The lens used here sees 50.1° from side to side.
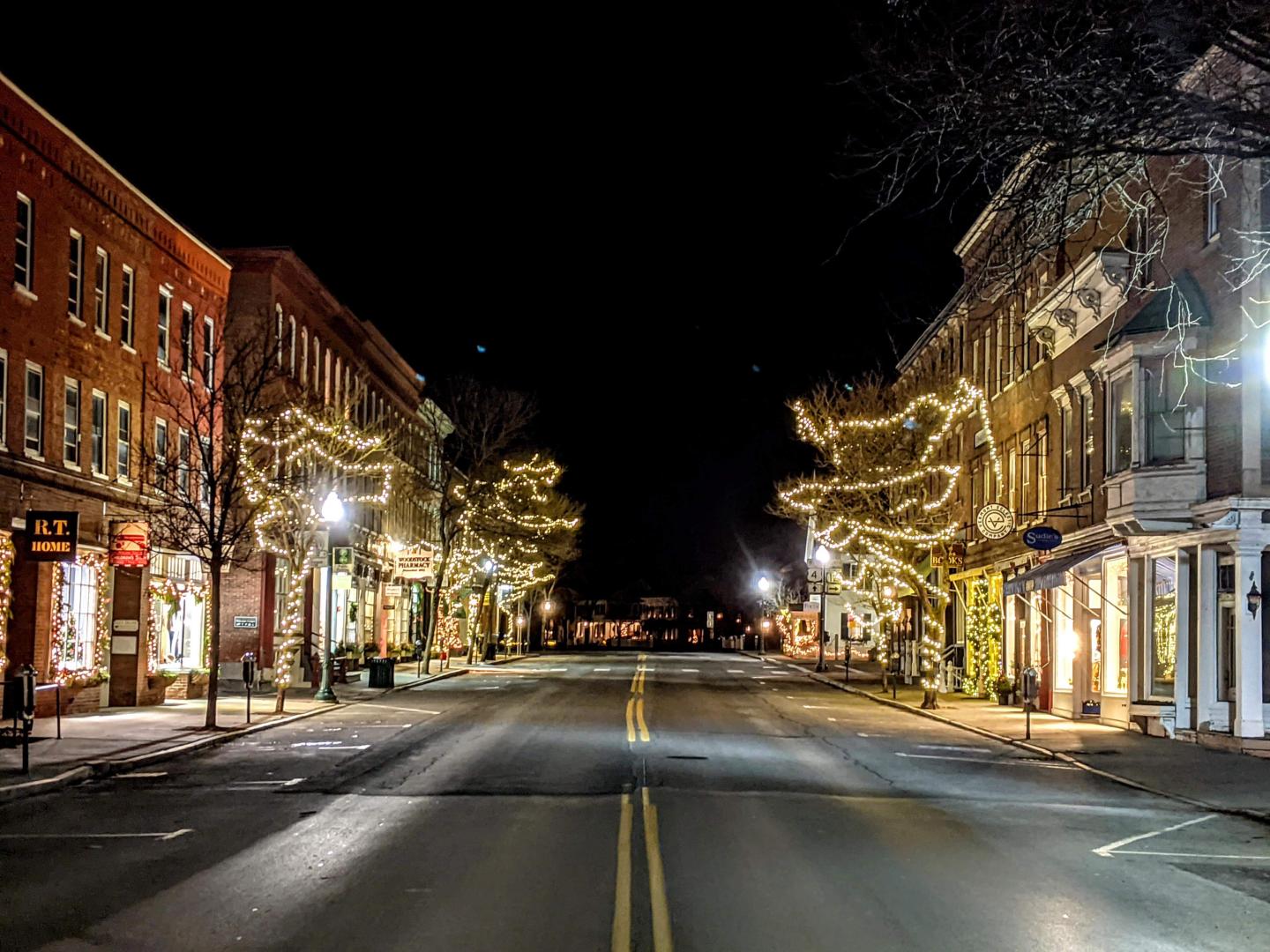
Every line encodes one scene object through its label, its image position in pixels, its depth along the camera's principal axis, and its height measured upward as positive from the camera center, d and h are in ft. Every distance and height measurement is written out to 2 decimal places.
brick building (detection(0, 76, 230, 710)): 84.79 +10.99
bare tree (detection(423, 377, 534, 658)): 183.52 +15.57
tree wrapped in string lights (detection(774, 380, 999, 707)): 123.65 +7.92
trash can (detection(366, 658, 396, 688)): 132.57 -11.89
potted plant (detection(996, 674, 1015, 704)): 114.83 -10.88
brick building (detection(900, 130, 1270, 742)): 74.79 +5.17
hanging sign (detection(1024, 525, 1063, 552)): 91.91 +1.49
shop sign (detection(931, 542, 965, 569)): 126.31 +0.20
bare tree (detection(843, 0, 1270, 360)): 31.94 +11.48
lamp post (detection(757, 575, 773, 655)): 270.67 -8.25
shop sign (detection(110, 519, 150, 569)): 92.32 +0.10
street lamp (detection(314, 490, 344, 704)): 105.60 -2.58
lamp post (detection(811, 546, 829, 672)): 179.01 -0.53
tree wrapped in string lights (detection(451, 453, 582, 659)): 196.75 +3.98
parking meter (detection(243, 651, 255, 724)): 89.15 -8.00
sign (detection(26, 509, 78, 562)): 79.46 +0.65
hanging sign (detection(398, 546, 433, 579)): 159.63 -1.63
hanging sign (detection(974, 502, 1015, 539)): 105.40 +3.03
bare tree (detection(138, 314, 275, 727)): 82.28 +7.58
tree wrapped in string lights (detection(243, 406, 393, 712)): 98.99 +5.88
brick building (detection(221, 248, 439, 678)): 131.54 +14.10
